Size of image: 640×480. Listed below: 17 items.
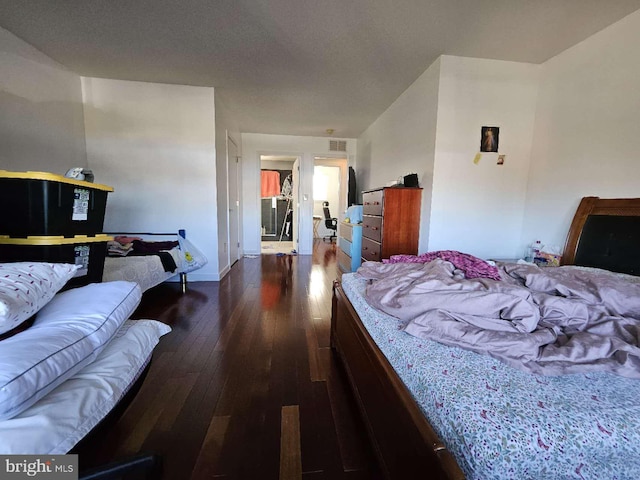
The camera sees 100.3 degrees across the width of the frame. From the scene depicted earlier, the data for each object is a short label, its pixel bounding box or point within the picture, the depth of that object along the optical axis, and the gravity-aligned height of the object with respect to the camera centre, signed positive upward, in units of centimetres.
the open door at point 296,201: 549 +16
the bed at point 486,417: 56 -47
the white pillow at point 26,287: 66 -24
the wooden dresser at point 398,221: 286 -10
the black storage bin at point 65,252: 132 -26
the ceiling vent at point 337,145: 551 +132
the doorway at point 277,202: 729 +18
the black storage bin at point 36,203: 127 -1
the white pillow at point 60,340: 53 -34
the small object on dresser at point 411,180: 290 +34
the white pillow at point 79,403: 52 -47
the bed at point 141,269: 211 -55
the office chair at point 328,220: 792 -32
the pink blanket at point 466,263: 136 -28
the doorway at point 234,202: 432 +9
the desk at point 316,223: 858 -45
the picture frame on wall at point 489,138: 268 +75
